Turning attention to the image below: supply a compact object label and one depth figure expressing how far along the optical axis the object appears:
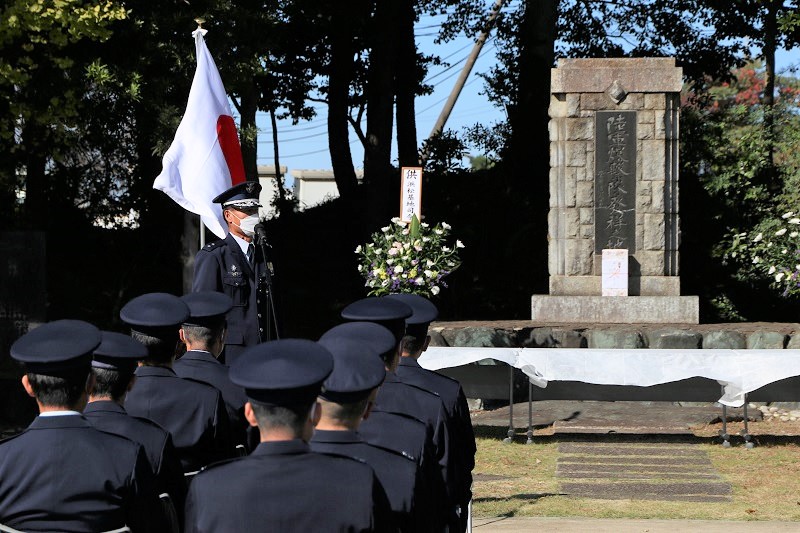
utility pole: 34.53
